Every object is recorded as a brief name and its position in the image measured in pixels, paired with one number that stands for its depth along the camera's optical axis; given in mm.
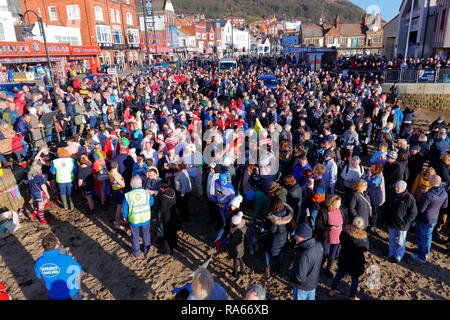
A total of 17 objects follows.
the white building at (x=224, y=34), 86575
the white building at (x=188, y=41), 69812
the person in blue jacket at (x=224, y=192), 6043
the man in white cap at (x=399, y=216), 5165
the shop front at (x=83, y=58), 30375
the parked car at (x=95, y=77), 23562
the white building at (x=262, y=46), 101550
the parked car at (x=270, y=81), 21081
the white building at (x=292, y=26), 124938
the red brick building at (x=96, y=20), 37594
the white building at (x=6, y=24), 27859
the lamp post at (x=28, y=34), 13611
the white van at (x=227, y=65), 29944
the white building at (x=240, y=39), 94062
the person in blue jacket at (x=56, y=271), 3744
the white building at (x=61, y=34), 30906
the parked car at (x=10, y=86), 16317
